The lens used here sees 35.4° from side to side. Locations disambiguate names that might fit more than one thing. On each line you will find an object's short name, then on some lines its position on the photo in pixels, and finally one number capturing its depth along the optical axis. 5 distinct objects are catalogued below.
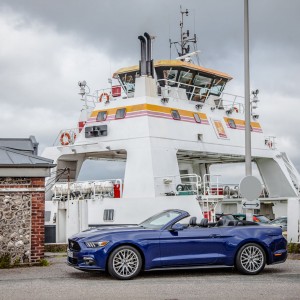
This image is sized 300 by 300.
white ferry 17.89
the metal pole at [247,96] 12.48
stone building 10.53
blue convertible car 8.77
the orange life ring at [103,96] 20.64
